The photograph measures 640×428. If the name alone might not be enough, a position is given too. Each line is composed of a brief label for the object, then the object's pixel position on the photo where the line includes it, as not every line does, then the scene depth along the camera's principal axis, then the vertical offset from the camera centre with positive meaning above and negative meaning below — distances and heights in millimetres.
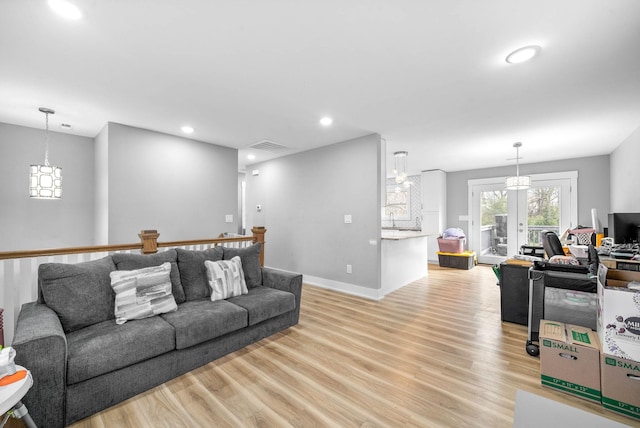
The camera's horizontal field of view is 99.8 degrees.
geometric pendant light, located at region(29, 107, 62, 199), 3215 +425
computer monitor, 3246 -161
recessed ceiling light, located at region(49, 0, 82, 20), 1661 +1312
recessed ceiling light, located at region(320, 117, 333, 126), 3611 +1300
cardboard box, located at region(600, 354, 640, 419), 1741 -1123
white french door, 5977 +83
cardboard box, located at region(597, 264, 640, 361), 1748 -707
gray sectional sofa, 1576 -877
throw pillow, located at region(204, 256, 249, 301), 2793 -676
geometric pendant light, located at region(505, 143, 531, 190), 4555 +570
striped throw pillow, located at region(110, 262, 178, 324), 2219 -665
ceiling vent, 4786 +1295
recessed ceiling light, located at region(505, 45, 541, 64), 2043 +1270
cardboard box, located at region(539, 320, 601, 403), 1910 -1078
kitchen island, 4469 -819
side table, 1094 -759
